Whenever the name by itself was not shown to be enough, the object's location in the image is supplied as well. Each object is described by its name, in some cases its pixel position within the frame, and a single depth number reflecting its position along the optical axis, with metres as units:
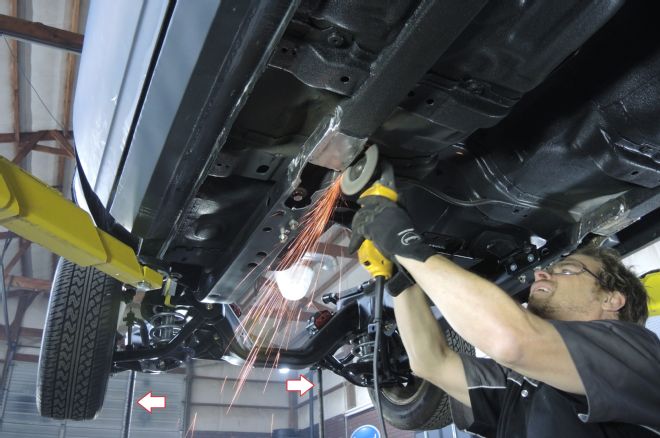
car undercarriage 1.04
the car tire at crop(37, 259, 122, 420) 2.04
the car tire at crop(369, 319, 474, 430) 2.20
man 1.28
